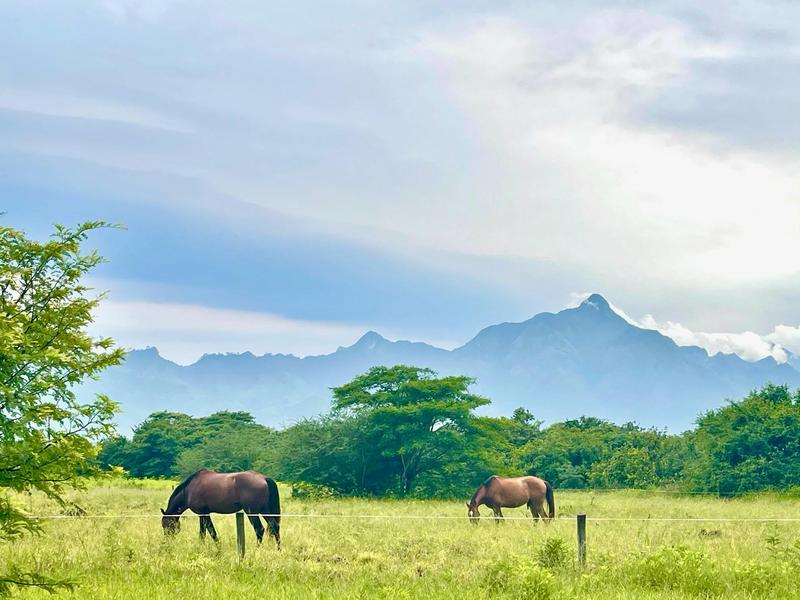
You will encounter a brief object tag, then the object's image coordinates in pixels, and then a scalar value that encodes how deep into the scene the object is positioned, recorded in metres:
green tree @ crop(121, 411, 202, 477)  75.50
